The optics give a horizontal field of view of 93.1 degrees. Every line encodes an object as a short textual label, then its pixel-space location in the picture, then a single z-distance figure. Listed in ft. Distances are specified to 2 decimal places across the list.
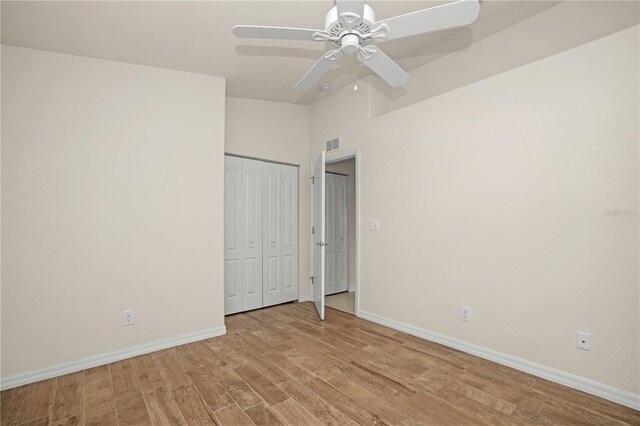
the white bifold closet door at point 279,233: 14.07
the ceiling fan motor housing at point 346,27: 5.32
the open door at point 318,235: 12.15
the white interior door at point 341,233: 16.72
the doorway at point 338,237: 12.39
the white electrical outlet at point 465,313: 9.23
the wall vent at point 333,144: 13.73
